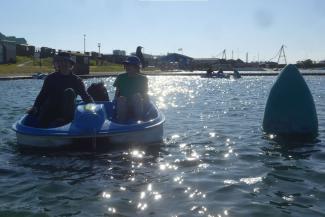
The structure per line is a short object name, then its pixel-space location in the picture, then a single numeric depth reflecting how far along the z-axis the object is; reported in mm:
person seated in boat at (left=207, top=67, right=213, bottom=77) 60844
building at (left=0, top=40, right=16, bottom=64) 71812
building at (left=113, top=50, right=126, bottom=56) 134375
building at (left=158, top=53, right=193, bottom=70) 125600
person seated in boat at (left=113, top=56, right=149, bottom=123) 10453
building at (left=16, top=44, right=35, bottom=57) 88388
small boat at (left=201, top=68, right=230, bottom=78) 60688
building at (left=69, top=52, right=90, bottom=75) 59969
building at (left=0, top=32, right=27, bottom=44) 99275
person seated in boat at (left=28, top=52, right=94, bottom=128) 10078
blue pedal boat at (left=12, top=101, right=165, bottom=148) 9047
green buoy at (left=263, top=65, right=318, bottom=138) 11578
